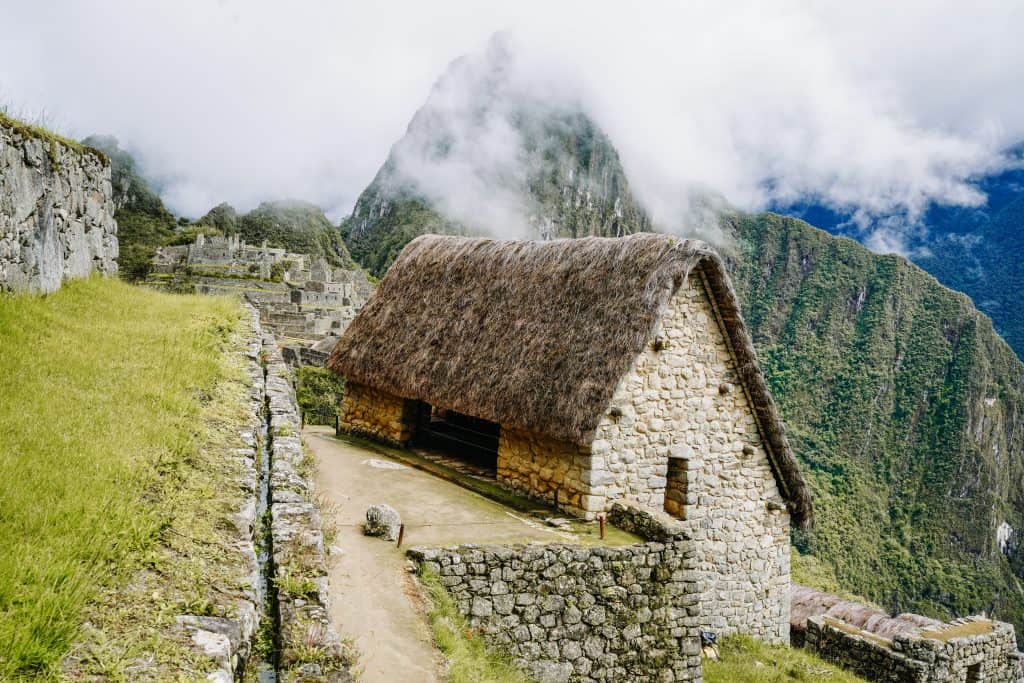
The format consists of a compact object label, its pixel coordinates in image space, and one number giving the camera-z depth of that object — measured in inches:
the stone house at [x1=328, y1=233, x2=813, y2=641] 318.0
